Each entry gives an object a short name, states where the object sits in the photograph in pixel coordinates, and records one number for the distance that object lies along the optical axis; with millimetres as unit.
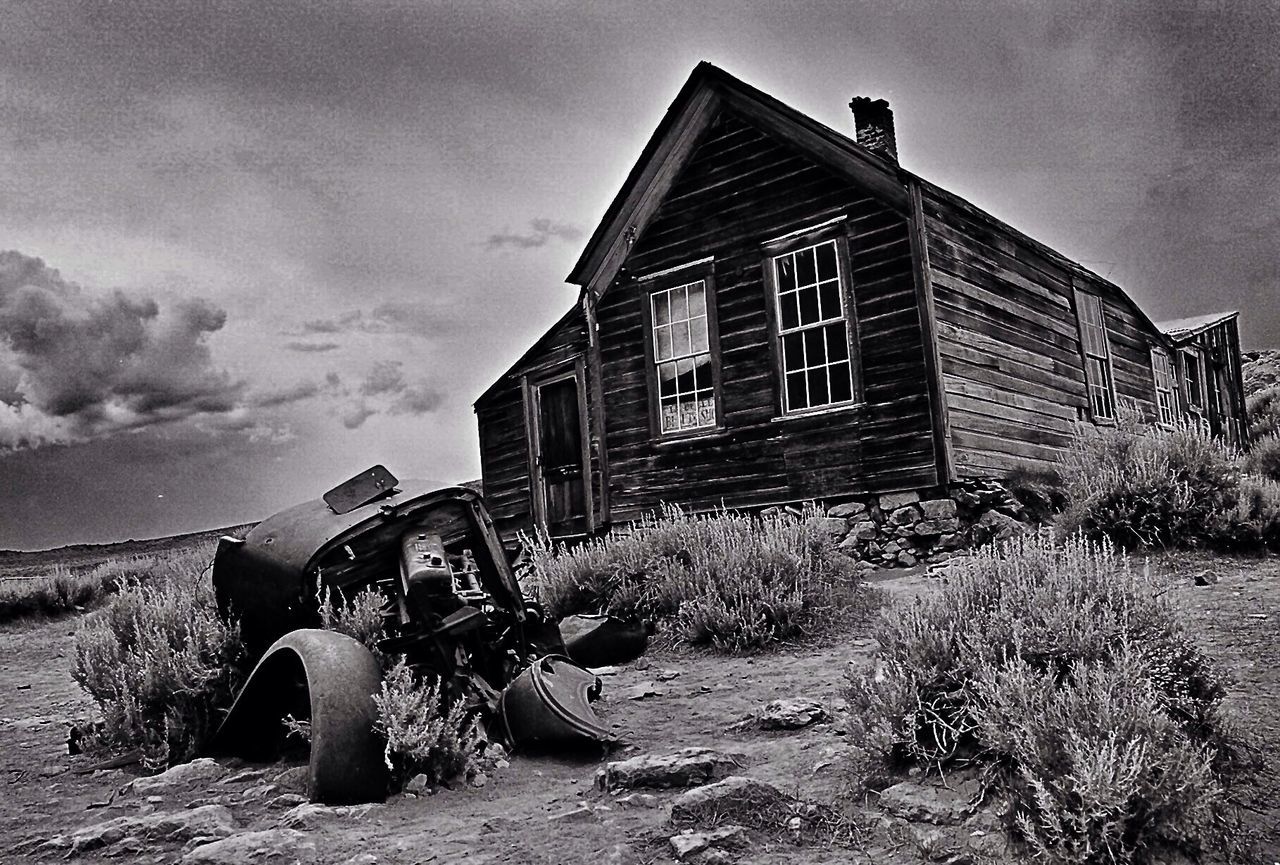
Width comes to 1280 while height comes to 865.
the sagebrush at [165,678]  5516
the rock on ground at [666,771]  4156
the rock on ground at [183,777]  4703
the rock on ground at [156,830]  3932
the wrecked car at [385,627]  4379
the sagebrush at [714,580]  7031
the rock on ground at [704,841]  3461
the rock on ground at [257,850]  3568
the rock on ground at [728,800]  3744
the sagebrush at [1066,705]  3096
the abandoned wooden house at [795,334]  10781
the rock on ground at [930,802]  3570
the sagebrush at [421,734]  4305
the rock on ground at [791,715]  4891
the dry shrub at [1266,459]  12680
